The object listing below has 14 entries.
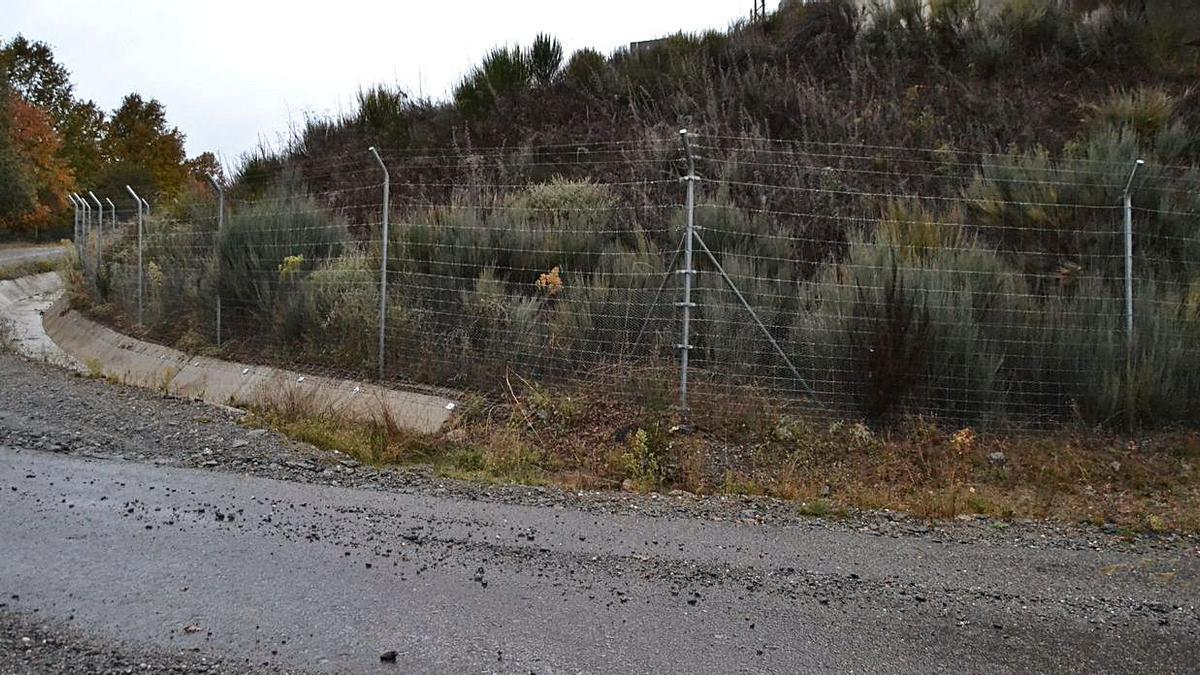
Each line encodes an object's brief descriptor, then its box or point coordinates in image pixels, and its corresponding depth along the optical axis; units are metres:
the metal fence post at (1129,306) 8.16
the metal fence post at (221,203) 13.34
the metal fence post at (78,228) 20.30
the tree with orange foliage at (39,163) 45.75
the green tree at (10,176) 39.91
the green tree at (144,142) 59.19
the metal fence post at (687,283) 8.21
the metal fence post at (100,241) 16.94
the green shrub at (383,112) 18.19
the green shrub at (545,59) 18.20
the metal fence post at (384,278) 10.06
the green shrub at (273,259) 11.88
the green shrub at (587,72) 17.12
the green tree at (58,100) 55.81
